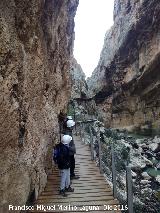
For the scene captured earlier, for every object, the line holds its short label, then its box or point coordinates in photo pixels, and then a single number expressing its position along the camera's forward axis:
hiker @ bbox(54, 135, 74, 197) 3.78
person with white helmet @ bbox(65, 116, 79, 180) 4.13
